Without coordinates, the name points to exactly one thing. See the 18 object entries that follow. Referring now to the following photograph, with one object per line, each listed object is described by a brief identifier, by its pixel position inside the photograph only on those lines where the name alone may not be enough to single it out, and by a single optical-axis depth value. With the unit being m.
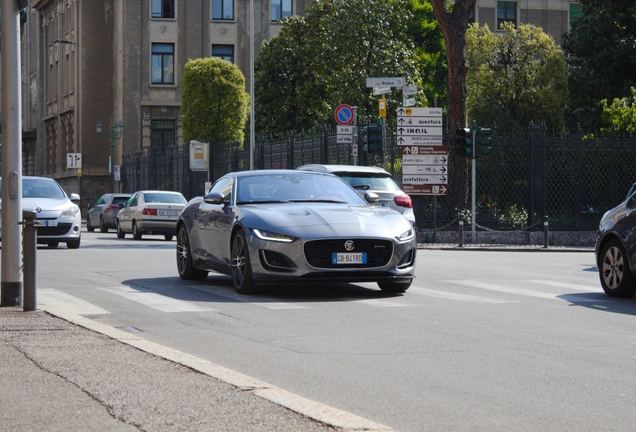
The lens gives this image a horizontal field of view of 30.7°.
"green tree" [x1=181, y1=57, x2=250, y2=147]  54.66
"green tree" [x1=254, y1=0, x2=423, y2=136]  46.69
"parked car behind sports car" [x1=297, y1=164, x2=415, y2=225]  21.59
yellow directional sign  28.45
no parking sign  30.39
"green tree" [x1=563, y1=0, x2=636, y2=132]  44.53
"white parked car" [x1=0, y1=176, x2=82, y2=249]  23.97
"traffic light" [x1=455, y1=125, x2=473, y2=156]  28.84
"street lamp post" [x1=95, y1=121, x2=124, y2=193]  58.57
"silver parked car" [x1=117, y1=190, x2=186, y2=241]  32.94
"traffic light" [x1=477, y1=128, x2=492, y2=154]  28.72
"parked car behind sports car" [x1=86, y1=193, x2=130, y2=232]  44.00
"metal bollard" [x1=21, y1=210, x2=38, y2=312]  10.69
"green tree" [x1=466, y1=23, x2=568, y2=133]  58.22
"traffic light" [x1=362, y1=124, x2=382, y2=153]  28.88
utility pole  11.03
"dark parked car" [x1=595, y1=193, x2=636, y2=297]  13.19
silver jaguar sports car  12.67
